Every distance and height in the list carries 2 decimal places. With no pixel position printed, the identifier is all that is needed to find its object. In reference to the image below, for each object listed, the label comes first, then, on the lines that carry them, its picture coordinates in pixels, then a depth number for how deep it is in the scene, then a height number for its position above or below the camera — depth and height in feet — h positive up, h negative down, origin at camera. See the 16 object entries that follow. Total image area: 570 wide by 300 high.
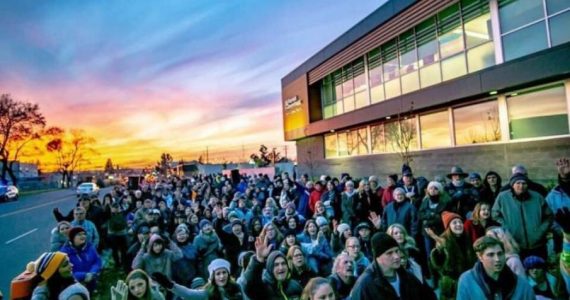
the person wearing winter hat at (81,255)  17.62 -4.01
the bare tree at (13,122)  143.23 +23.12
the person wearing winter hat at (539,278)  13.65 -4.89
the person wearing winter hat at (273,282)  15.01 -5.00
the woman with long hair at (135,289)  12.59 -4.11
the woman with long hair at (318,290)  10.89 -3.93
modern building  36.22 +8.83
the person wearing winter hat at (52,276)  12.55 -3.60
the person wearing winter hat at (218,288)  13.64 -4.62
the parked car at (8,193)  111.34 -4.73
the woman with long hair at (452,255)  15.48 -4.32
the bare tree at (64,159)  231.50 +10.84
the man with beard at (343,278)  14.69 -4.83
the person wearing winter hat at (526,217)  16.79 -3.07
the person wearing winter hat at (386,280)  9.63 -3.35
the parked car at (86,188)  111.82 -4.19
